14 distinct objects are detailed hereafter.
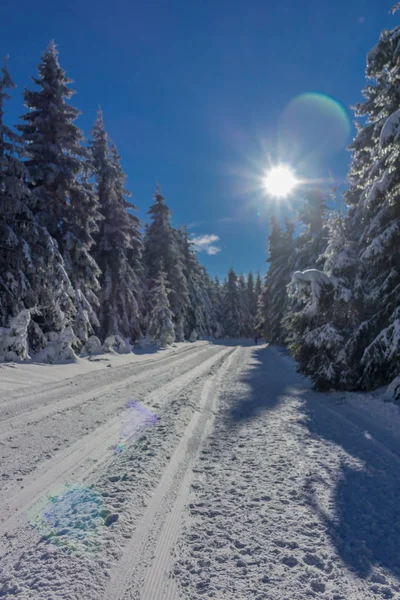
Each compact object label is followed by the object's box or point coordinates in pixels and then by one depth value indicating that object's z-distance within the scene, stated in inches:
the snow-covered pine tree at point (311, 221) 871.7
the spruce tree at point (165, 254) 1197.7
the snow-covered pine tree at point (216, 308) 2160.6
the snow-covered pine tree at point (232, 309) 2304.4
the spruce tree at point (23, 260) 393.1
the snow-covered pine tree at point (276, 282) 1125.7
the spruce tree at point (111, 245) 780.6
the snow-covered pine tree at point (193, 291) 1530.5
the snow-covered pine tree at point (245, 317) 2443.4
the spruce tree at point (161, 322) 965.8
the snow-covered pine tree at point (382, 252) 259.9
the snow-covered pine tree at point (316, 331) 334.3
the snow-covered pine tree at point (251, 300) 2645.2
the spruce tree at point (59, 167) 508.4
